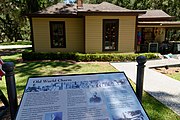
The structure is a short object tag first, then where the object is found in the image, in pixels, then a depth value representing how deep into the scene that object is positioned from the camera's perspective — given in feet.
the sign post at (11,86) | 8.63
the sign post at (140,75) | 9.90
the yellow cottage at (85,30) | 40.65
